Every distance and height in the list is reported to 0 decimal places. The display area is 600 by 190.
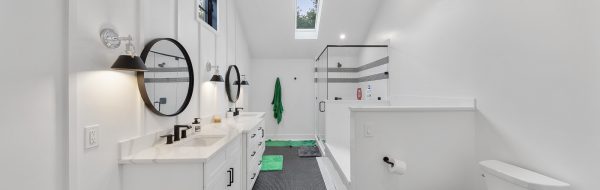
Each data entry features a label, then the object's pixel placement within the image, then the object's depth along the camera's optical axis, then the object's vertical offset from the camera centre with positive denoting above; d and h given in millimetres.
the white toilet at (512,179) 1282 -482
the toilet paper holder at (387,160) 1789 -501
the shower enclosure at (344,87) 3361 +140
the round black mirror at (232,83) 3487 +181
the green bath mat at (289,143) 4965 -1034
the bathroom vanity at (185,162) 1423 -431
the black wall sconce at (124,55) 1279 +236
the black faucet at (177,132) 1939 -302
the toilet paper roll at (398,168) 1748 -539
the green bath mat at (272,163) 3506 -1067
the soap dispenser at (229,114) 3489 -280
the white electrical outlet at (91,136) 1215 -213
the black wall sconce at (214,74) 2738 +251
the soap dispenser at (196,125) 2301 -293
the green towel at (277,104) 5324 -204
